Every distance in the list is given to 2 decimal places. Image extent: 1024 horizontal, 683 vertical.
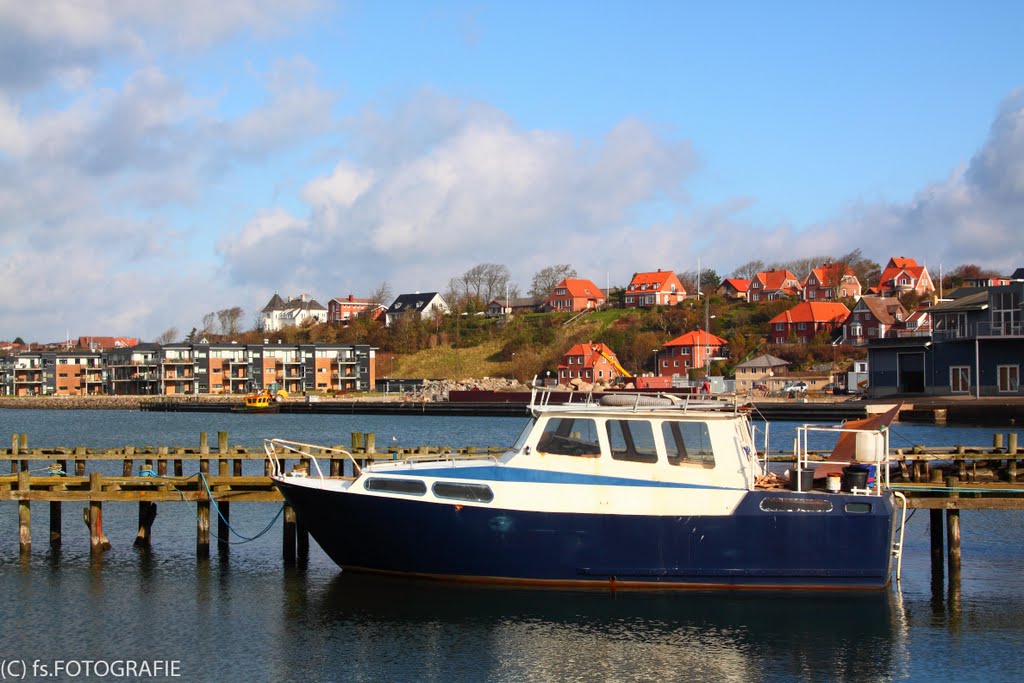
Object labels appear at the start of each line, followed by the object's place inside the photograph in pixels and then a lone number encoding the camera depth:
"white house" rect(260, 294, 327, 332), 196.38
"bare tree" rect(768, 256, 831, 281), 164.38
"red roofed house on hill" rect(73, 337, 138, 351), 193.00
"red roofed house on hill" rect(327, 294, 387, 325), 184.18
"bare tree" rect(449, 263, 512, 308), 184.00
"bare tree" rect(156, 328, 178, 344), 188.94
